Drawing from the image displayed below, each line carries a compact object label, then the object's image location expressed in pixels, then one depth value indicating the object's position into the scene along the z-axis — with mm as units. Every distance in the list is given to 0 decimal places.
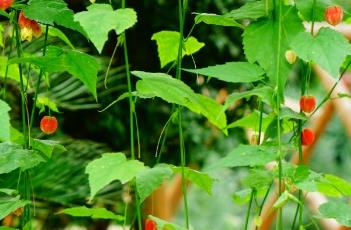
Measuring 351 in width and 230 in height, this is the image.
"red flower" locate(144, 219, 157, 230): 1380
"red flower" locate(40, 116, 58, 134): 1484
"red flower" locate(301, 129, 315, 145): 1480
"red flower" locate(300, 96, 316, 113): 1452
